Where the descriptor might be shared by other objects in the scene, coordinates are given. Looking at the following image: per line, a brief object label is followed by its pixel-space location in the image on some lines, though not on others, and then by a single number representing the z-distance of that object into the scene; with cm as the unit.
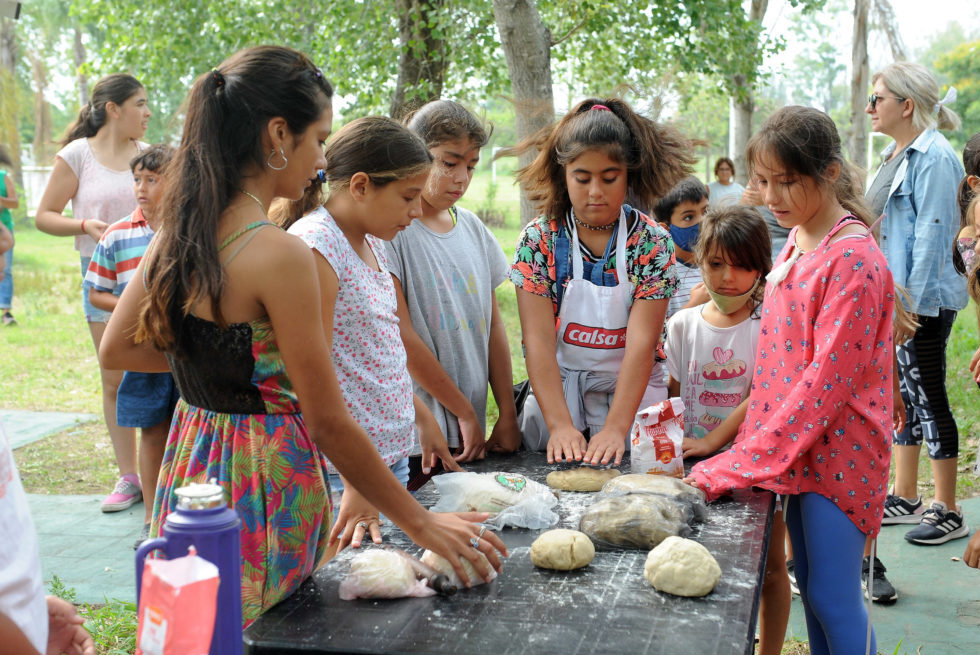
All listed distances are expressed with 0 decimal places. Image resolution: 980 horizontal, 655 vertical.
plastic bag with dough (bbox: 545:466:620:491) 224
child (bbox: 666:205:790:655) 270
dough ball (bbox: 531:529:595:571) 167
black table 138
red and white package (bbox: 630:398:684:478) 233
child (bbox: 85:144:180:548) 389
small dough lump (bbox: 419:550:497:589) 158
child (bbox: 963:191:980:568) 211
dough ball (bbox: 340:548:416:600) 155
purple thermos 112
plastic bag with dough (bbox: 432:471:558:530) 196
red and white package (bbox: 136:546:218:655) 97
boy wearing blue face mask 460
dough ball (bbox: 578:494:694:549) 181
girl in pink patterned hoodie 209
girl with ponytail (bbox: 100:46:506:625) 150
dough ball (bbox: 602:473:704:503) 202
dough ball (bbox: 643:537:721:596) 155
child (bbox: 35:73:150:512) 447
